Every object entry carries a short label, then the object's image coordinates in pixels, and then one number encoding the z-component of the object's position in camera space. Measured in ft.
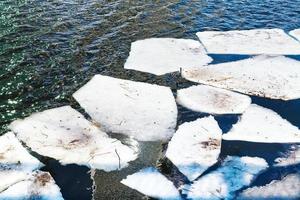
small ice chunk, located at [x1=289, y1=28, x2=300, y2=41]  19.67
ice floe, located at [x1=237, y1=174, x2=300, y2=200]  10.43
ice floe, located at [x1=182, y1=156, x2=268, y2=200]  10.54
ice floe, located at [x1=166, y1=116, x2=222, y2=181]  11.43
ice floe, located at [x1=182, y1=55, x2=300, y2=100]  15.48
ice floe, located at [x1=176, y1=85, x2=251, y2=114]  14.24
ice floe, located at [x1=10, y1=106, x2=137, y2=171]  11.60
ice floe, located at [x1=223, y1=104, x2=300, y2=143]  12.67
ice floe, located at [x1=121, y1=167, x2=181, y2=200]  10.52
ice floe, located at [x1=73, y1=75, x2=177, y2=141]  13.12
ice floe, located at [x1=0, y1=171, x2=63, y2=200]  10.28
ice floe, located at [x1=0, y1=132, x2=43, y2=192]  10.80
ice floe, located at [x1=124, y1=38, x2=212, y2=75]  17.01
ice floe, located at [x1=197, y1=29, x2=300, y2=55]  18.63
